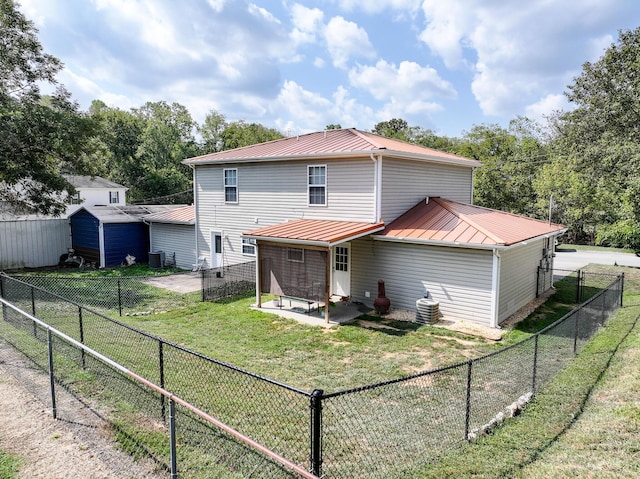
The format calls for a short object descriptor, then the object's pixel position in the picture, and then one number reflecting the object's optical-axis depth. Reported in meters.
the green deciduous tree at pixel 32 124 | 15.75
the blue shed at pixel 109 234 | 19.86
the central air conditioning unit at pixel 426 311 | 11.10
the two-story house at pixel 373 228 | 11.37
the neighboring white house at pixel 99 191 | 35.59
